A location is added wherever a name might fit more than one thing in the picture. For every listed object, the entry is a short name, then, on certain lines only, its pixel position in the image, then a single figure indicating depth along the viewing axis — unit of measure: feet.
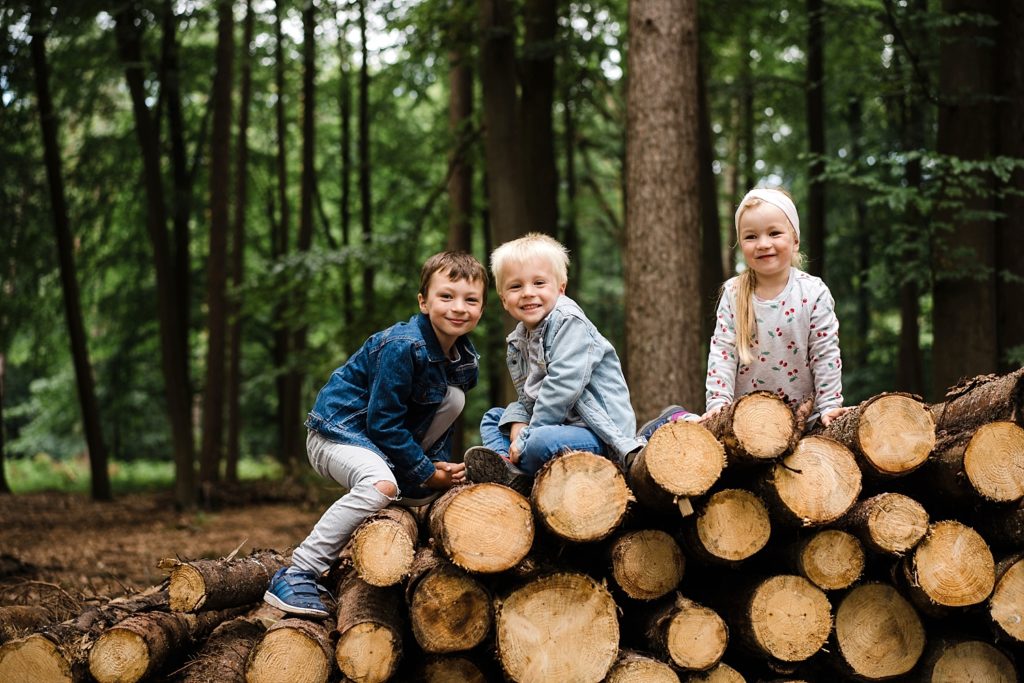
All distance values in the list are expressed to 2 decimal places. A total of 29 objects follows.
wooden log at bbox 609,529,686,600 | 11.80
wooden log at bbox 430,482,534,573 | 11.16
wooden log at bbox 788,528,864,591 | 11.84
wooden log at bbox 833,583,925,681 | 12.05
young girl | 14.33
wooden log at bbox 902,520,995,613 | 11.68
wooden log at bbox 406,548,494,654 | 11.49
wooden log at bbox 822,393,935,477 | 11.59
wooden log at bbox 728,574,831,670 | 11.73
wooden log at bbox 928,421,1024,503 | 11.52
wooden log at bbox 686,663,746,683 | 11.85
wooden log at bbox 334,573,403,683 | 11.60
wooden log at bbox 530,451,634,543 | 11.16
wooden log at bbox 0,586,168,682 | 12.03
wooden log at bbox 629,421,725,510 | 11.03
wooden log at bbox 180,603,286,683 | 12.58
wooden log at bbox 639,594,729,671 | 11.53
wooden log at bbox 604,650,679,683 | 11.46
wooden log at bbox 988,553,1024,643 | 11.78
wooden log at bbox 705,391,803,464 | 11.14
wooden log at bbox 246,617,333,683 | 11.78
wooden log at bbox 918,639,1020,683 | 12.09
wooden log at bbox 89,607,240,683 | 12.30
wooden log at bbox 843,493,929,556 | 11.62
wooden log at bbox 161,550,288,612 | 13.52
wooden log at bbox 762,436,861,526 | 11.34
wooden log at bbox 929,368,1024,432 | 11.95
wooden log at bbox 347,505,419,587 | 11.77
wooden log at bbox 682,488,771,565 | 11.46
